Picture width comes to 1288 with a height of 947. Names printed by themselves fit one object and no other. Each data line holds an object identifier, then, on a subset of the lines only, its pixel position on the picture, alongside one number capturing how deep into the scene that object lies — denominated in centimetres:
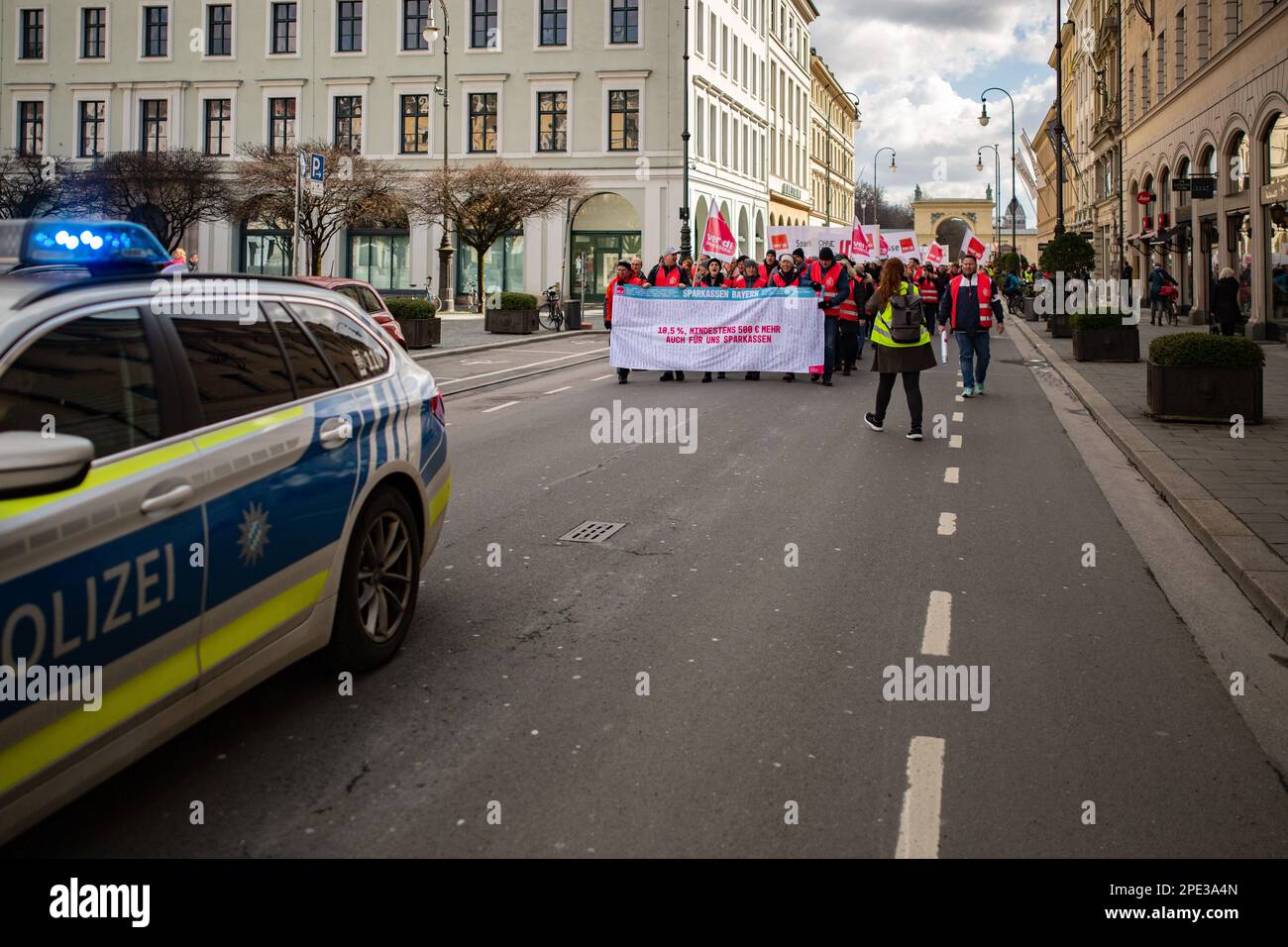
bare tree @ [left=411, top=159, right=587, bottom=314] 4338
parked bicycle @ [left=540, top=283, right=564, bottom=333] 3831
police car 325
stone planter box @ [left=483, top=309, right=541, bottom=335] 3426
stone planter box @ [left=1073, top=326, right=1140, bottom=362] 2314
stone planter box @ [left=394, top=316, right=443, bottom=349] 2741
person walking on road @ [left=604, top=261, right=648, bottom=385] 2120
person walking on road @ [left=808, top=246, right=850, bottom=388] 1988
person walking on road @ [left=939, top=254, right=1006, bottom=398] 1709
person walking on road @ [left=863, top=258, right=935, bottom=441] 1319
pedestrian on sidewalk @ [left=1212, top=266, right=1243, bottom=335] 2508
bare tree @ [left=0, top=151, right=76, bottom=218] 3919
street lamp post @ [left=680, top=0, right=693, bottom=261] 4666
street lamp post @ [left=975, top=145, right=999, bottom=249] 7806
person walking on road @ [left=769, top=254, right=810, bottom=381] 2077
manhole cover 823
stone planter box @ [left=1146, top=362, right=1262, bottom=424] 1346
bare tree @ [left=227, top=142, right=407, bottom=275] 3878
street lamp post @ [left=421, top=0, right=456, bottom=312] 4669
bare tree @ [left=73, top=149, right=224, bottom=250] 4116
